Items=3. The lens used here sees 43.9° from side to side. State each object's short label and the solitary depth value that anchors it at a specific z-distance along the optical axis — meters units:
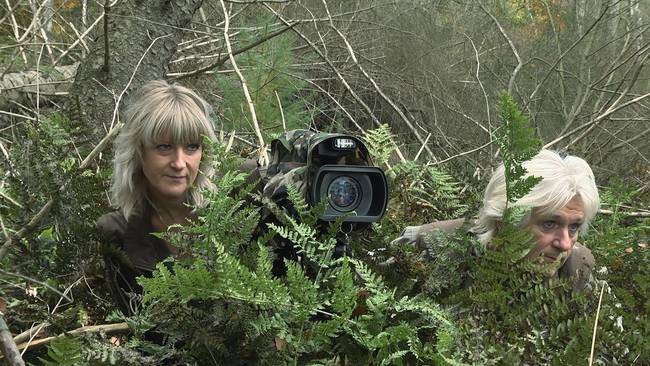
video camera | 1.85
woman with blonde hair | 2.37
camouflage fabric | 1.88
